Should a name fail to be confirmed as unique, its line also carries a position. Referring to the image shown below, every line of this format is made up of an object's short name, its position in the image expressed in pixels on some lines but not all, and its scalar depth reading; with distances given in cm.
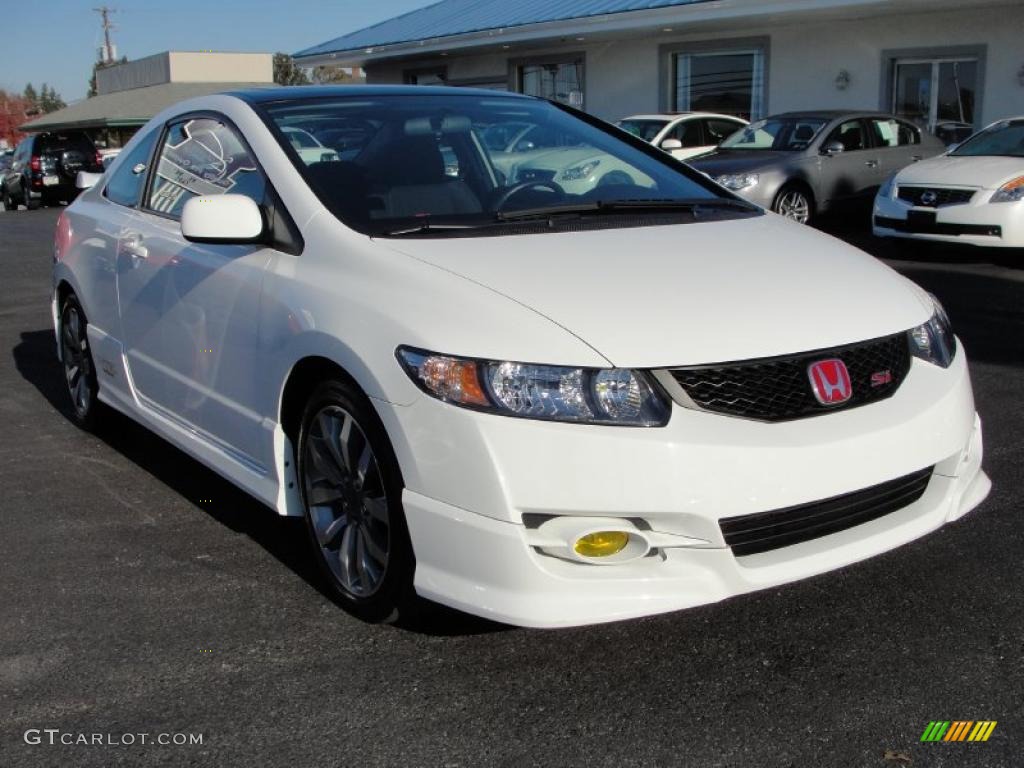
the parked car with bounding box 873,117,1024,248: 1005
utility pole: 9194
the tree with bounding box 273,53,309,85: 8672
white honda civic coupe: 278
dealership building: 1547
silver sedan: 1244
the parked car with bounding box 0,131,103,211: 2522
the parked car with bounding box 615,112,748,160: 1593
